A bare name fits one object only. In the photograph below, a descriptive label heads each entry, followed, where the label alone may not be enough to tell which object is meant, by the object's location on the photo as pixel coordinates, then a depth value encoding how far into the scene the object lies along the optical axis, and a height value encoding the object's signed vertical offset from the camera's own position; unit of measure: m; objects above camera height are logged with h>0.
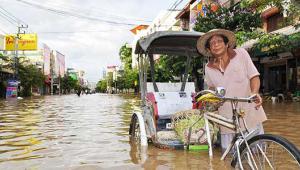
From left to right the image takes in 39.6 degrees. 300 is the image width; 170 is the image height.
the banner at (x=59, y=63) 133.14 +8.90
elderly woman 4.54 +0.18
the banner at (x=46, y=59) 108.50 +8.24
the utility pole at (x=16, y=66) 50.63 +2.84
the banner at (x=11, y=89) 45.56 +0.08
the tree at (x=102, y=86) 174.81 +1.63
